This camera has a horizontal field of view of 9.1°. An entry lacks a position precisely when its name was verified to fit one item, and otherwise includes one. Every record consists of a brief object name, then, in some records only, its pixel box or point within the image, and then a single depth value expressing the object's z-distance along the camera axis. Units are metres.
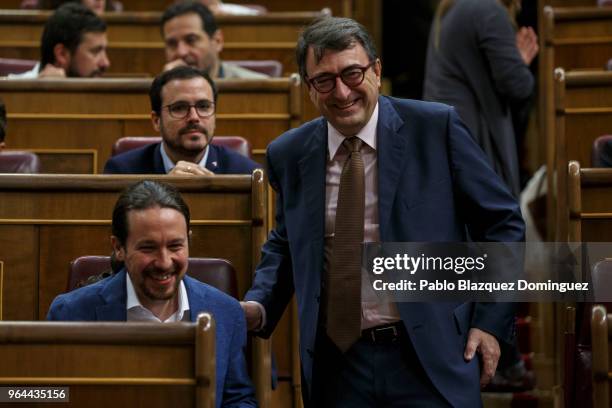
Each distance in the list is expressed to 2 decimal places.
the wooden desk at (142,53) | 10.18
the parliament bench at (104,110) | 8.63
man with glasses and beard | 8.10
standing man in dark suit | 6.98
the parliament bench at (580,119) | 8.41
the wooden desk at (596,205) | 7.61
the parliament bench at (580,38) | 9.15
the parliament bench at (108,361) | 6.75
